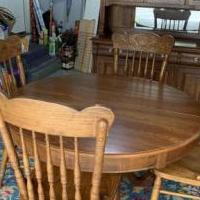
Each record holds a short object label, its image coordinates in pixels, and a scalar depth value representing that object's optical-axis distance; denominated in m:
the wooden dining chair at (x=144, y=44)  2.28
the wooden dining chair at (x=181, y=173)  1.47
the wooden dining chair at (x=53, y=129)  0.96
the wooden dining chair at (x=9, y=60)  1.95
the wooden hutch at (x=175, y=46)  2.90
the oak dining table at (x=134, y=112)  1.24
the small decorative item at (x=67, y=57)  4.38
